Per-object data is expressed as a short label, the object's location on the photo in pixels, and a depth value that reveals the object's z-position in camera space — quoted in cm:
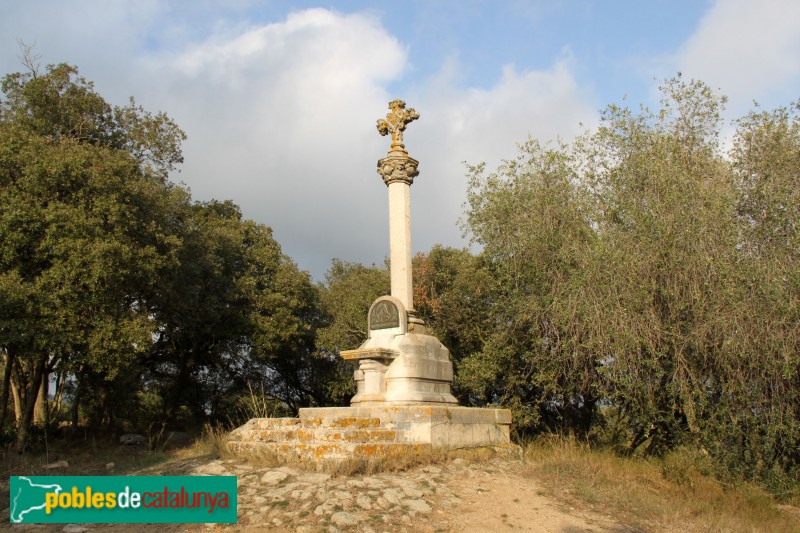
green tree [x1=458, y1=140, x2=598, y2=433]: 1262
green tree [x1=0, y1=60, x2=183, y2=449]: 1341
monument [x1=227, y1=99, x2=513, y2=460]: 935
